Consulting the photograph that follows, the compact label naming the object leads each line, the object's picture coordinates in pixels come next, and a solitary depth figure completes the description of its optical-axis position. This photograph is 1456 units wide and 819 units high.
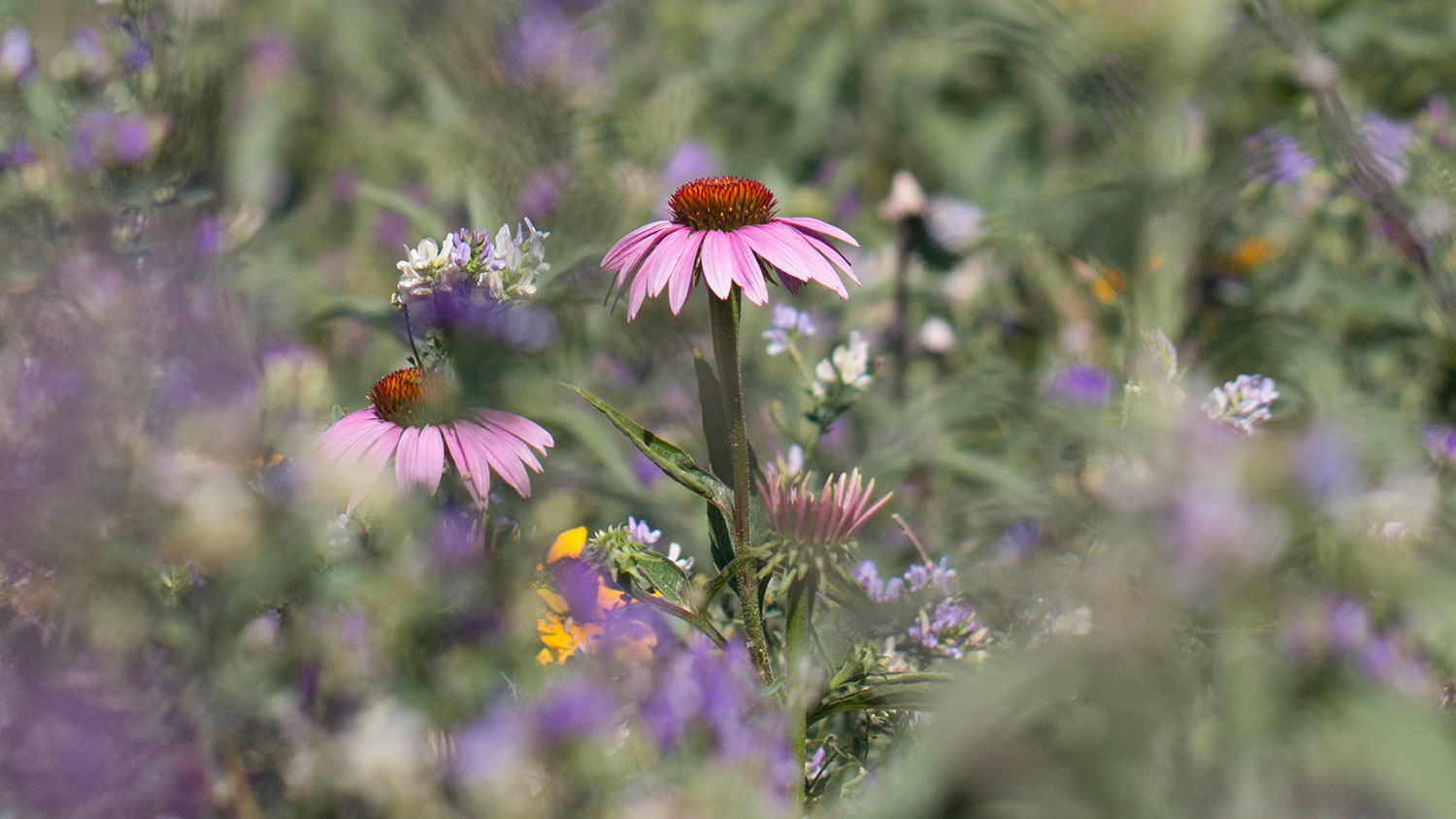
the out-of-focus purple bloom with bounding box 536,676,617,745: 2.16
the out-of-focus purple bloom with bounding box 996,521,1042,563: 2.31
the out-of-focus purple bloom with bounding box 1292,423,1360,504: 2.16
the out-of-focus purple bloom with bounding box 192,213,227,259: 2.40
